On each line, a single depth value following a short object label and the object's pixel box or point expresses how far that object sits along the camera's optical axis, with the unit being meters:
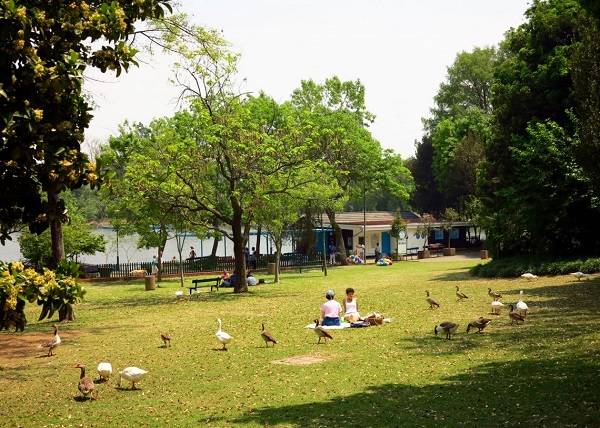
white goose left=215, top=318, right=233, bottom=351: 16.75
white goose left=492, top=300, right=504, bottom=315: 20.45
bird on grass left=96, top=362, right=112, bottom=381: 13.38
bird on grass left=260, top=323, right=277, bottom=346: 16.59
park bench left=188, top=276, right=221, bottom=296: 34.21
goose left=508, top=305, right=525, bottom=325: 18.17
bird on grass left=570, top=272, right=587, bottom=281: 28.09
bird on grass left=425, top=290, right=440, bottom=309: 22.45
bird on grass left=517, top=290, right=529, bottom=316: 18.94
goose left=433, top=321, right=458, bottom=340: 16.30
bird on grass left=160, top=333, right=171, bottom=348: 17.30
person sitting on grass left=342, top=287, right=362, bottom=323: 19.67
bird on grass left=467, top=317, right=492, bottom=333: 16.95
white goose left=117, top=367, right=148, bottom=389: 12.77
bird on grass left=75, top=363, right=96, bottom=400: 12.05
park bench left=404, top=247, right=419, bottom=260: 61.03
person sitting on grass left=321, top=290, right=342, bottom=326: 19.38
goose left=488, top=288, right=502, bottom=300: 22.33
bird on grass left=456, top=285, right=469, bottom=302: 24.05
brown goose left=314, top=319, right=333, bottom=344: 16.86
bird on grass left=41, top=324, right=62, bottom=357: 17.18
